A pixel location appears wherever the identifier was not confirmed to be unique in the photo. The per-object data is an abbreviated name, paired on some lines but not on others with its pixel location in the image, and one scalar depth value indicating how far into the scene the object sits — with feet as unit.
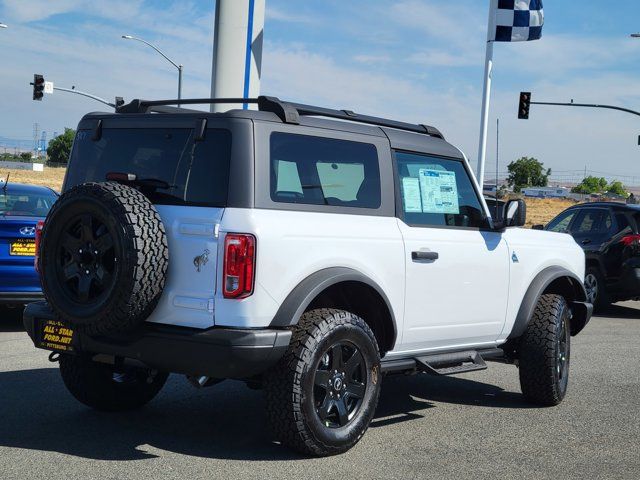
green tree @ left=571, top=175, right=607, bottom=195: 542.86
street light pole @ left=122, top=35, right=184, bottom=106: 110.83
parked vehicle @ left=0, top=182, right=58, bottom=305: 28.04
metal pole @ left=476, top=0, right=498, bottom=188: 59.06
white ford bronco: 15.01
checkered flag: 57.67
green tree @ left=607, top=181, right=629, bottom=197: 534.12
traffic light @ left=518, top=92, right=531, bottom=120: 119.24
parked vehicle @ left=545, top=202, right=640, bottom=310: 41.37
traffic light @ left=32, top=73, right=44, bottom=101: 105.29
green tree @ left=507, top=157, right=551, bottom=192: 466.70
